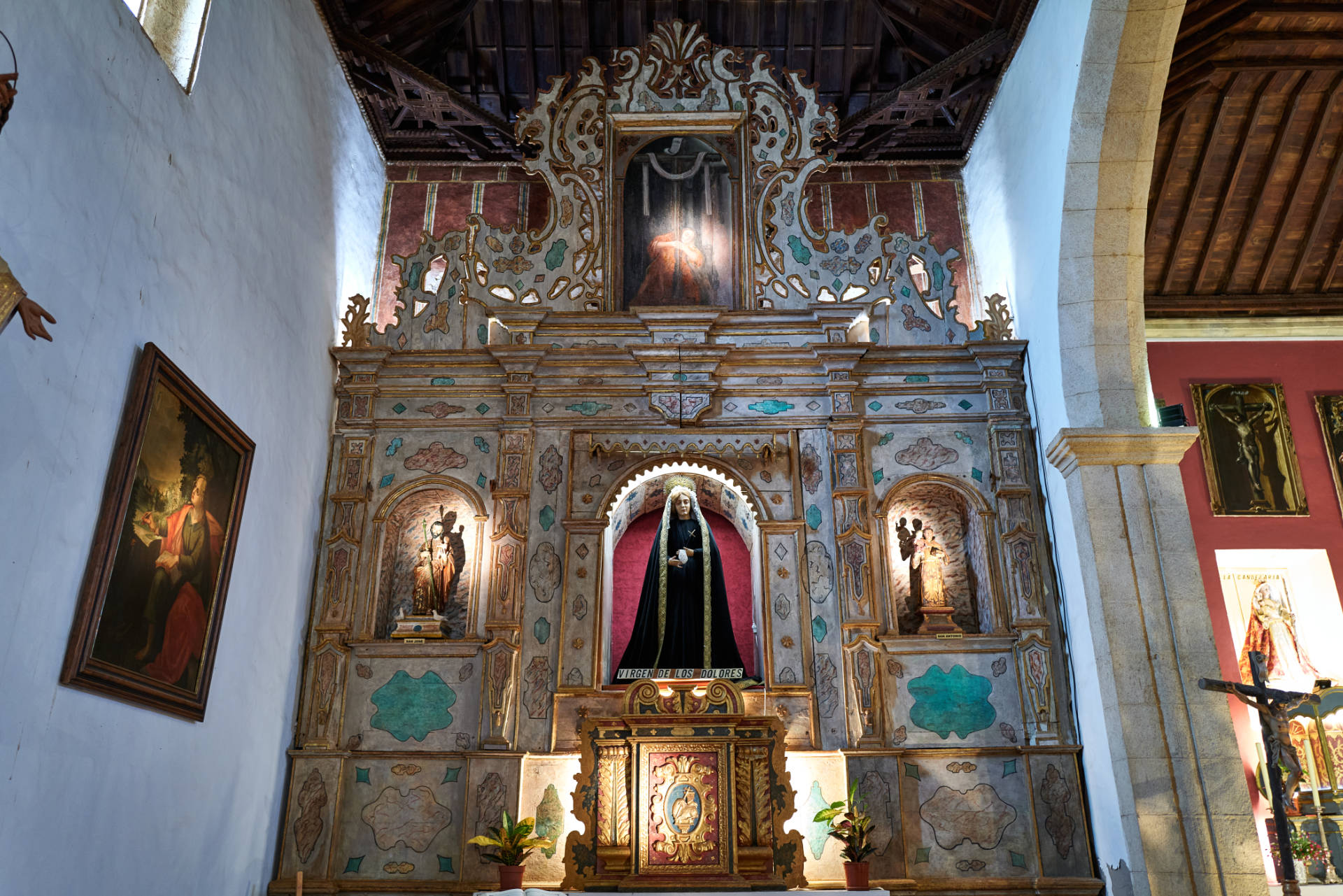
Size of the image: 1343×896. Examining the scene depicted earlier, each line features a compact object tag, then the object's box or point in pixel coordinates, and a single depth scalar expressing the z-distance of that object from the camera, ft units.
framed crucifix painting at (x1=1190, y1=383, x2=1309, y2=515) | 36.19
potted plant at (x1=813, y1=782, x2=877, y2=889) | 24.94
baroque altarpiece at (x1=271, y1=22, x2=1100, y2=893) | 26.68
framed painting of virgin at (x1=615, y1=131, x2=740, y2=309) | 33.63
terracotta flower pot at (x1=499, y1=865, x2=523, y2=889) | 24.97
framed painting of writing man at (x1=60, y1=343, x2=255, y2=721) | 18.79
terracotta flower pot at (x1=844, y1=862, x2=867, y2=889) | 24.86
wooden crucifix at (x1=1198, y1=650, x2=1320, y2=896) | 21.54
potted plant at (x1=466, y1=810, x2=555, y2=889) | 25.02
